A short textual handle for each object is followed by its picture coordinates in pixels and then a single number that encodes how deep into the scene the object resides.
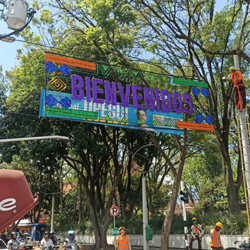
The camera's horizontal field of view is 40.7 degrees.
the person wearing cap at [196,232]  16.59
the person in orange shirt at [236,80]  10.91
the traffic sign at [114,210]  18.16
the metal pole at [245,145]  9.49
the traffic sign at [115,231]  16.04
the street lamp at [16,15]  8.56
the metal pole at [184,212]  15.02
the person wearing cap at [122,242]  11.17
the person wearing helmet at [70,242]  13.20
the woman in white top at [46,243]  13.04
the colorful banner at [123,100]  13.87
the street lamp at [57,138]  13.37
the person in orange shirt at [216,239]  11.57
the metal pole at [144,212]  18.27
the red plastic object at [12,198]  3.49
